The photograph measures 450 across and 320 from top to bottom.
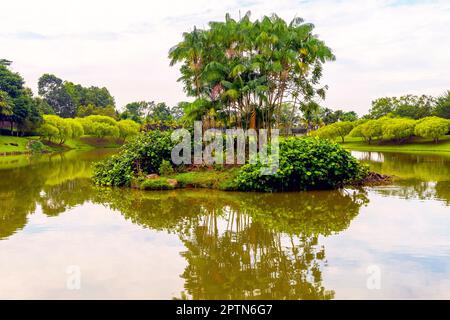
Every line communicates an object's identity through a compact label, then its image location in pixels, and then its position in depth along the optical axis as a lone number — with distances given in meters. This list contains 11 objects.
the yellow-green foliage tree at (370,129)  58.19
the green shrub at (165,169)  17.98
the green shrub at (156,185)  16.86
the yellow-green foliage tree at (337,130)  64.88
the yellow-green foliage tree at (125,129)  68.51
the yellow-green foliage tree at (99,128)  64.50
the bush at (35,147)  49.03
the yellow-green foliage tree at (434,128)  49.25
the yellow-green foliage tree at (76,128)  59.34
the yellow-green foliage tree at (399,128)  53.58
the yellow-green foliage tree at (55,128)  54.11
